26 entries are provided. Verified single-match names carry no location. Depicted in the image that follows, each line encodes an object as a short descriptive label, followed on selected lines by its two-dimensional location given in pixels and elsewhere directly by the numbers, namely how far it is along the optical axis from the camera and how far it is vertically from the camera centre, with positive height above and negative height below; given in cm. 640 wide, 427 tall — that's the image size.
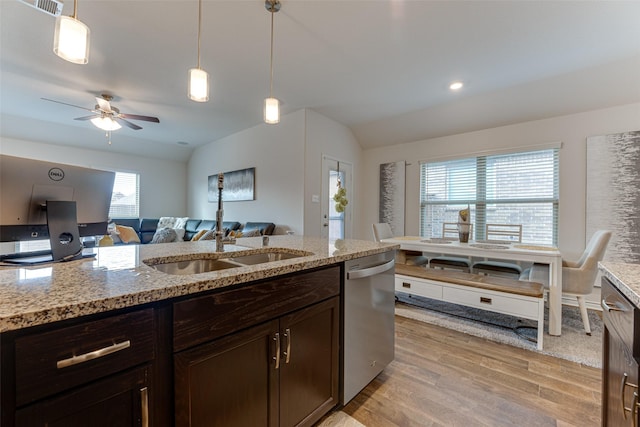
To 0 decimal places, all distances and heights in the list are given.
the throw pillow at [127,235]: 459 -41
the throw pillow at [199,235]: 467 -39
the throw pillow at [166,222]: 589 -21
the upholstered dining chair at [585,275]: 231 -51
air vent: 189 +154
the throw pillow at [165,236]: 503 -45
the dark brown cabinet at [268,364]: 83 -58
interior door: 446 +36
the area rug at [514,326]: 211 -107
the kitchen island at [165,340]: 58 -38
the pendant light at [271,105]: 201 +88
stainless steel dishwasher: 143 -63
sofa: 443 -26
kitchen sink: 135 -27
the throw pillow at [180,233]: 535 -42
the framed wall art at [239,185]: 505 +61
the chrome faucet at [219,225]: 168 -7
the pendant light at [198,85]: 165 +83
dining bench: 216 -67
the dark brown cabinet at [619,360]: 74 -47
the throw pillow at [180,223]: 573 -22
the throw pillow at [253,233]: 429 -31
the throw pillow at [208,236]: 431 -38
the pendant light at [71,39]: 117 +80
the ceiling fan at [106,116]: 331 +132
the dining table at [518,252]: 230 -34
